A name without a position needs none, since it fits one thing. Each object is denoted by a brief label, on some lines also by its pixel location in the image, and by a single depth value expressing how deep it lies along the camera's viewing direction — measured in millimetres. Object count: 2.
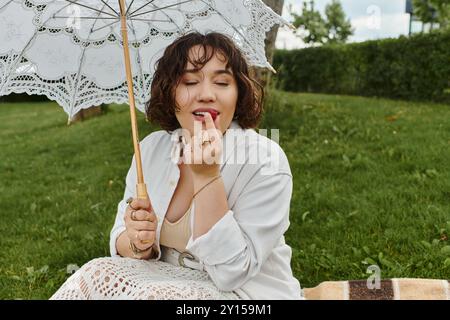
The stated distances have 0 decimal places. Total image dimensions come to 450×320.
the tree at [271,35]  6379
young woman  2047
